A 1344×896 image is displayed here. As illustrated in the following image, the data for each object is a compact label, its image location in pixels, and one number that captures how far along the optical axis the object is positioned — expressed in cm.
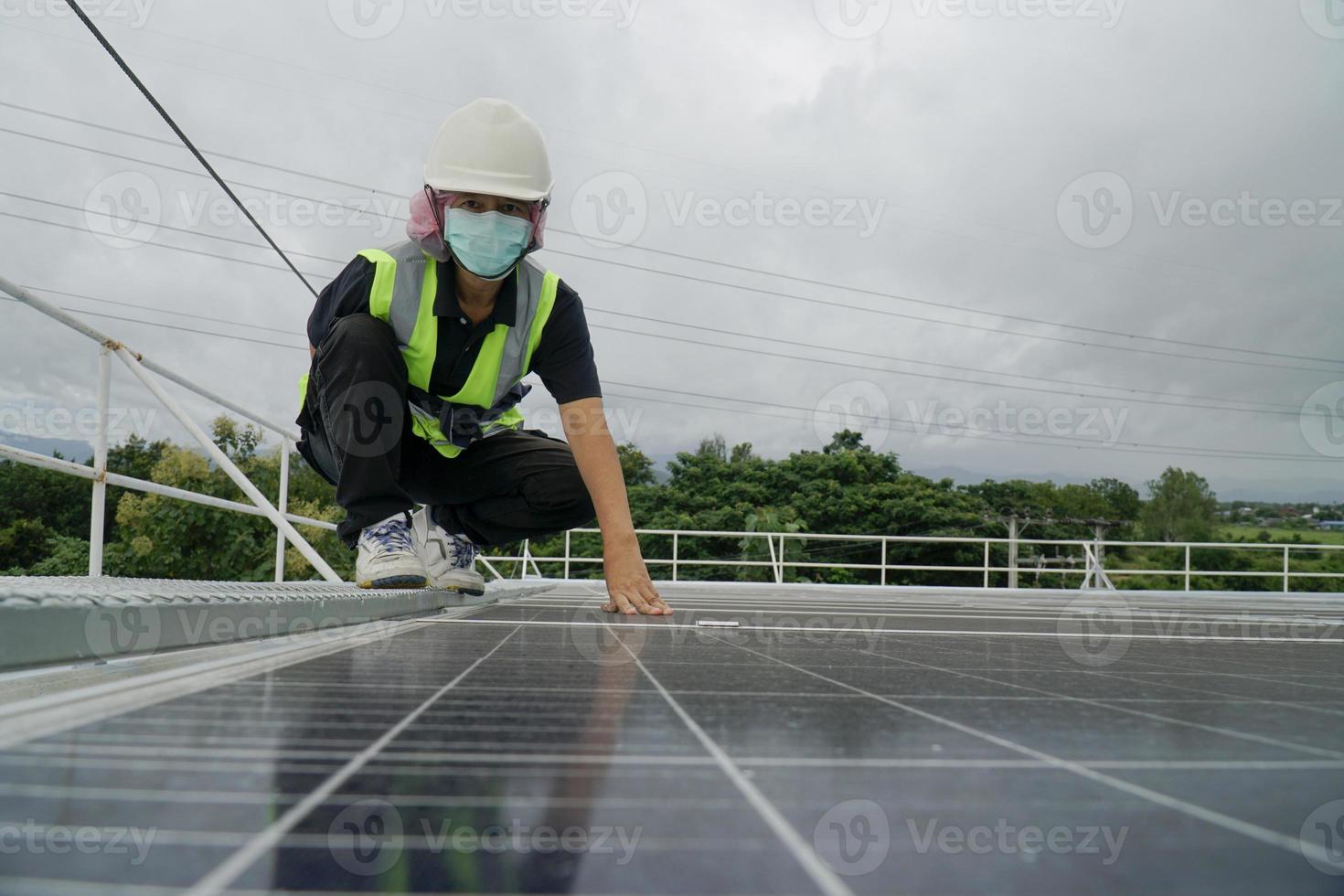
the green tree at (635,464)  3891
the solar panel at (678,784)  47
